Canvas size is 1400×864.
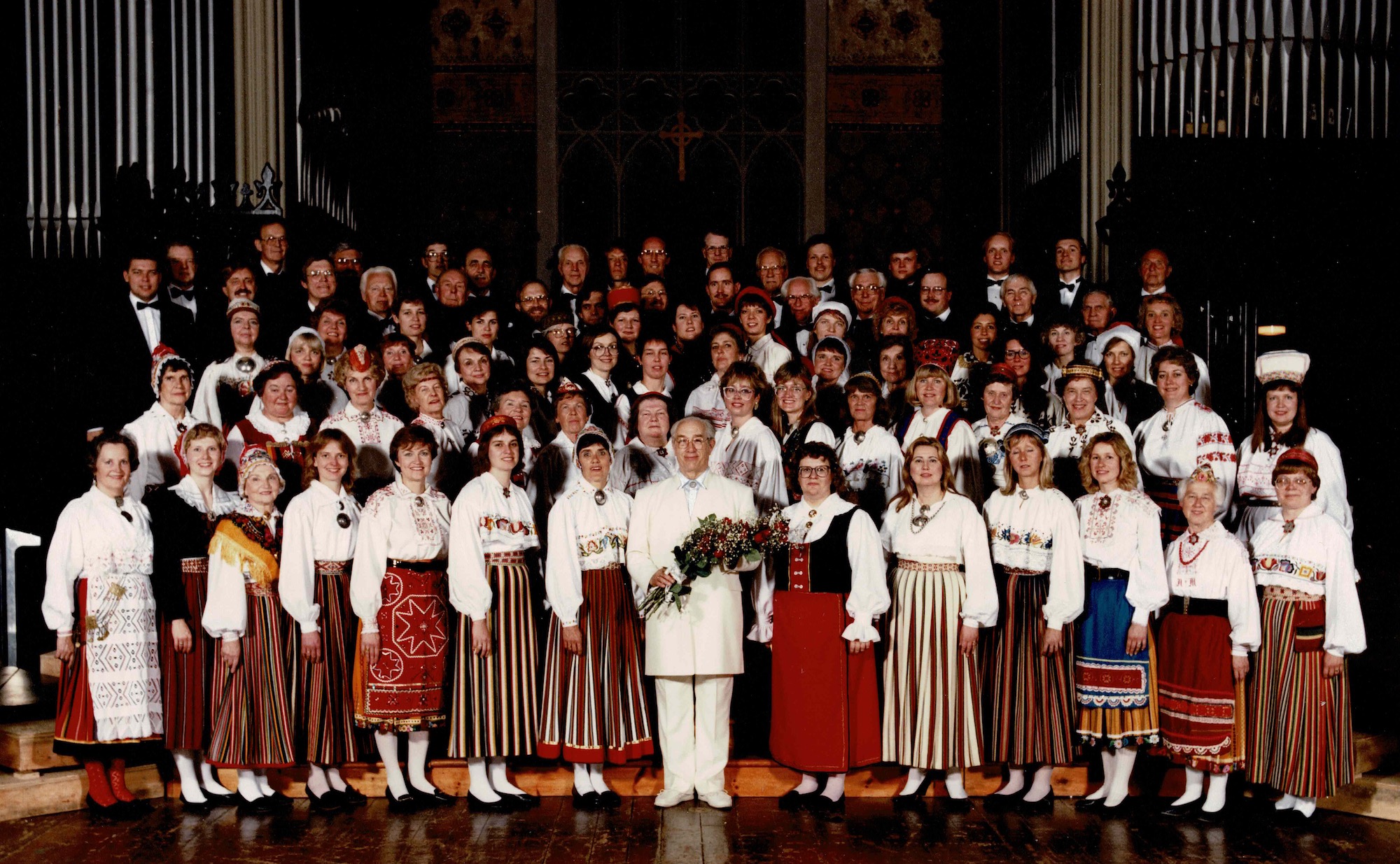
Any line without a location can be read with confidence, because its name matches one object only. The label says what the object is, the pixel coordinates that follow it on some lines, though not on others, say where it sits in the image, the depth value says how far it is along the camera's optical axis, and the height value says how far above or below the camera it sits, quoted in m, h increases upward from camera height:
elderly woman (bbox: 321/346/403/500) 5.92 -0.04
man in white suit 5.33 -0.82
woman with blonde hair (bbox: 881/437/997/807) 5.39 -0.86
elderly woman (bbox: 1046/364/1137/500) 5.89 -0.08
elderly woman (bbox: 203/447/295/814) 5.32 -0.87
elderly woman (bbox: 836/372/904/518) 5.90 -0.19
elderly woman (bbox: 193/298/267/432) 6.21 +0.14
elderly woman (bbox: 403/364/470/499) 5.93 -0.04
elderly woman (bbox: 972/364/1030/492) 5.96 -0.07
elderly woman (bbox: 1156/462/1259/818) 5.26 -0.89
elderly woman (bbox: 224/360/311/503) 5.82 -0.05
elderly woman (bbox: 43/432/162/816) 5.26 -0.77
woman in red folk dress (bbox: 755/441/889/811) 5.37 -0.86
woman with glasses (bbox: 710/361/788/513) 5.88 -0.15
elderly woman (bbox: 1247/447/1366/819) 5.18 -0.88
